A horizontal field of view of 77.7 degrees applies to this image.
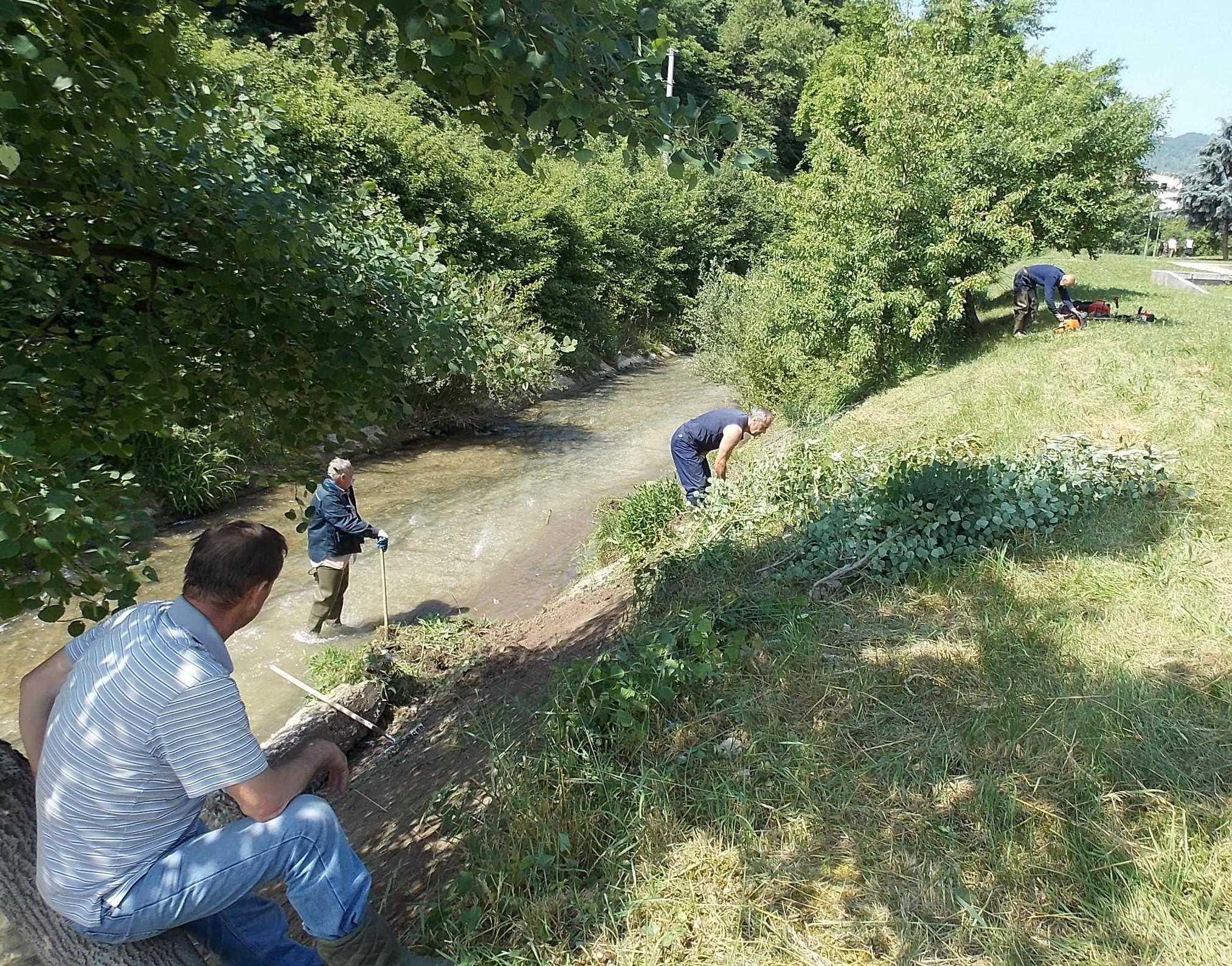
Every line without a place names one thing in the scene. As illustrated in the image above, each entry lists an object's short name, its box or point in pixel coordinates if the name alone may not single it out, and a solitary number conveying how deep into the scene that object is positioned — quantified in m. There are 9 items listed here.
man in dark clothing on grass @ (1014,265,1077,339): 12.45
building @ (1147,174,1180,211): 51.56
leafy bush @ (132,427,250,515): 10.15
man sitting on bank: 2.22
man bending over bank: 7.71
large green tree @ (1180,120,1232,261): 44.75
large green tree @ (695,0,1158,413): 11.89
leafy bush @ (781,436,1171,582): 4.93
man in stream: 7.38
